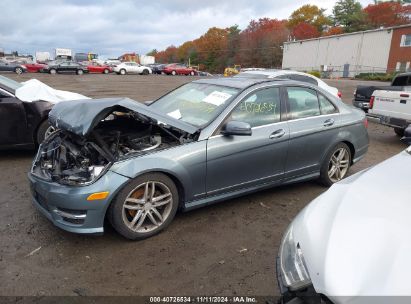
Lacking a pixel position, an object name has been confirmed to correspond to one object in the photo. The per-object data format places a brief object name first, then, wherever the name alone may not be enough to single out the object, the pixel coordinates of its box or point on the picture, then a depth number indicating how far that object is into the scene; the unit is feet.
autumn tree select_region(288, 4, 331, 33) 278.46
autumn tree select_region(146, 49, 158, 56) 526.12
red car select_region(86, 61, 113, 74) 133.54
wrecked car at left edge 18.43
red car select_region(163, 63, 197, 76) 148.54
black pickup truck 31.46
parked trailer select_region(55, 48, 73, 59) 206.76
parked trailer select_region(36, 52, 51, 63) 230.36
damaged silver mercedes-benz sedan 10.44
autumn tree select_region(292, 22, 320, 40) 265.75
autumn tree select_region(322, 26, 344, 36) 244.83
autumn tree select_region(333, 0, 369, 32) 231.91
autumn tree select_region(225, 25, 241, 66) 311.60
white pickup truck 23.70
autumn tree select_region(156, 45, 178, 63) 432.13
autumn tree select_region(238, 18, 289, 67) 260.62
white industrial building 152.66
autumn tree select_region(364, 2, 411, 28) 220.23
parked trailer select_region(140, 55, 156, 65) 253.65
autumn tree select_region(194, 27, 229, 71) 334.22
